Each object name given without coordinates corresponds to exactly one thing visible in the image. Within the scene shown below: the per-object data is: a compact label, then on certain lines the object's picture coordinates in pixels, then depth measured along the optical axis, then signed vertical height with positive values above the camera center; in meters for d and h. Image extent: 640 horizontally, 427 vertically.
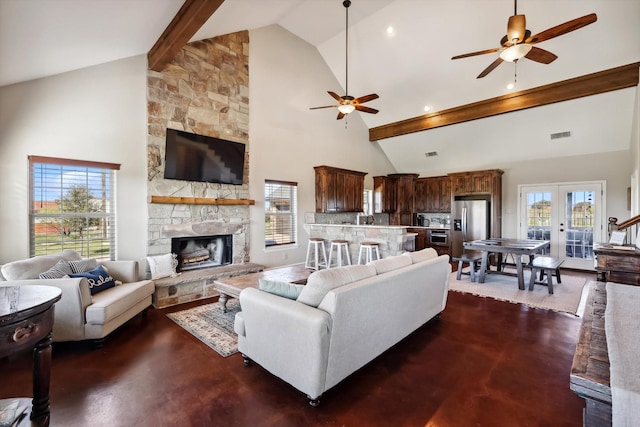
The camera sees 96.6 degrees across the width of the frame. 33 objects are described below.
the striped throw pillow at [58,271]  2.95 -0.64
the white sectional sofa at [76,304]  2.73 -0.93
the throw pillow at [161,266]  4.25 -0.83
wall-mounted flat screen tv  4.65 +0.93
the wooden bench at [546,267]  4.62 -0.92
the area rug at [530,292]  4.13 -1.34
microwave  8.21 -0.75
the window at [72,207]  3.63 +0.07
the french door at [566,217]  6.48 -0.14
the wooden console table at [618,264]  3.21 -0.61
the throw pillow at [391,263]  2.67 -0.51
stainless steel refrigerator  7.64 -0.28
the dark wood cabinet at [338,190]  6.94 +0.56
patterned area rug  2.98 -1.38
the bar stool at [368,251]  5.36 -0.75
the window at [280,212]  6.11 -0.01
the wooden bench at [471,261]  5.46 -0.98
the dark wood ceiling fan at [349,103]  4.91 +1.93
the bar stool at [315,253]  6.09 -0.92
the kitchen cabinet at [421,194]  8.91 +0.54
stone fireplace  4.46 +1.00
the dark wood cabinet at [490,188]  7.48 +0.63
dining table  4.72 -0.63
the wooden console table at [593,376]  0.85 -0.53
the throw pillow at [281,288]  2.33 -0.65
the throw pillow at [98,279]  3.16 -0.77
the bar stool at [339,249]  5.76 -0.77
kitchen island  5.21 -0.49
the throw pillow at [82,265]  3.26 -0.63
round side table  1.34 -0.59
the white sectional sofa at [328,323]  1.96 -0.86
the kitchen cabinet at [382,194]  8.72 +0.54
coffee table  3.50 -0.94
